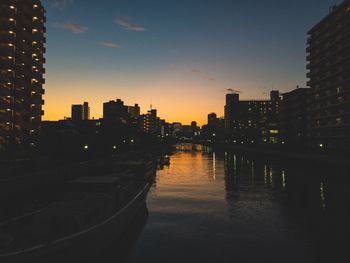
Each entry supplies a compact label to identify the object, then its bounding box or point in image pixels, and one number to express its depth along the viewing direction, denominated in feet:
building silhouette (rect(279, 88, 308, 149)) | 502.79
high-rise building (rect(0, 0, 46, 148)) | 255.91
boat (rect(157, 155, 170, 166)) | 325.36
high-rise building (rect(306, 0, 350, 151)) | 336.90
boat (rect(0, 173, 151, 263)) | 56.29
